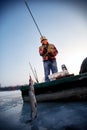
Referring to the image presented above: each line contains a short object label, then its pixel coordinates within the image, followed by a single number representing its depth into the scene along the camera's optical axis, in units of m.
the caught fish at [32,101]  2.34
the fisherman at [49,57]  5.41
